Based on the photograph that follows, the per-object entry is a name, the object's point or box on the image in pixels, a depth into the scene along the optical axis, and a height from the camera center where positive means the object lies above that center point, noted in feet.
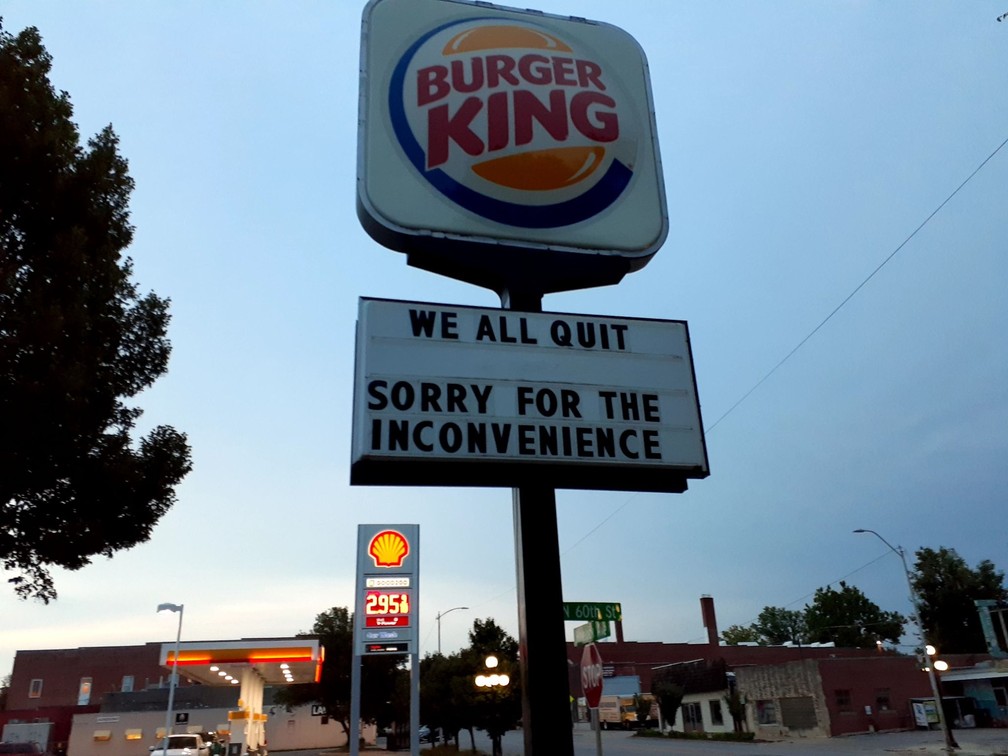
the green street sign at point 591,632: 35.68 +3.76
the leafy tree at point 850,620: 322.75 +33.99
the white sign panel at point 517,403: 19.75 +7.54
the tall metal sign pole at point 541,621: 19.79 +2.45
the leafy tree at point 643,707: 209.67 +3.61
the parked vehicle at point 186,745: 110.36 -0.23
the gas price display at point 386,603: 69.15 +10.21
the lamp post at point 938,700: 104.06 +1.10
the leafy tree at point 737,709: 167.94 +1.73
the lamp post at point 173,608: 107.96 +16.67
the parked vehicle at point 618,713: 220.23 +2.59
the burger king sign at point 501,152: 23.63 +16.08
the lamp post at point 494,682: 89.58 +5.09
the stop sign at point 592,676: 33.01 +1.86
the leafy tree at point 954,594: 229.25 +29.61
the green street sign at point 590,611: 35.78 +4.64
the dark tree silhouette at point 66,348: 36.73 +17.70
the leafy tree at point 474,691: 101.55 +4.95
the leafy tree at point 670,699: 182.29 +4.53
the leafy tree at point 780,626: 350.64 +36.37
